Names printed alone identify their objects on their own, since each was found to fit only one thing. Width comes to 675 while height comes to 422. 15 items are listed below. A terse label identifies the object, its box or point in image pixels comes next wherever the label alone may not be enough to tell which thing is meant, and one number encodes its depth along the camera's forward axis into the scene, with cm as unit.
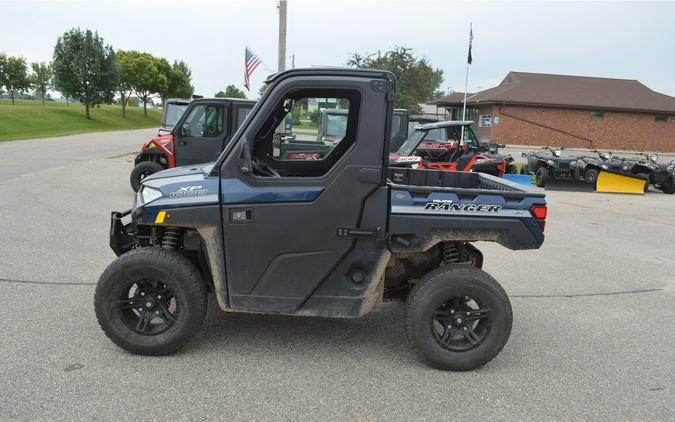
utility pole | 1571
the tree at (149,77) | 5722
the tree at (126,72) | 5569
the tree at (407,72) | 4141
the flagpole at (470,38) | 3366
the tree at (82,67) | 4328
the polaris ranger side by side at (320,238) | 381
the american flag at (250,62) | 1886
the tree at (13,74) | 5950
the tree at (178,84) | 6959
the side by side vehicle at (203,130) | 1103
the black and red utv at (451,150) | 1359
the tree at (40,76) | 7351
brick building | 4081
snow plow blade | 1630
